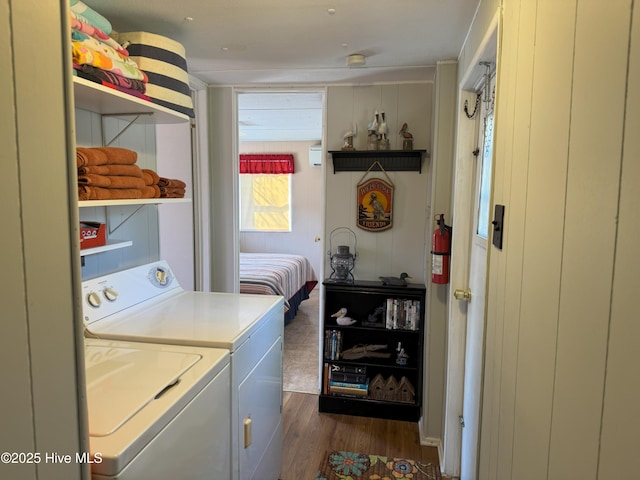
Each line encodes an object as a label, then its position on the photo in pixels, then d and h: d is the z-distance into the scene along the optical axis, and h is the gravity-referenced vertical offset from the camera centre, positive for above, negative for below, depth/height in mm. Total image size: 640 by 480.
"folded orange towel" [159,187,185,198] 1882 +2
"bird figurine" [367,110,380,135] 2814 +449
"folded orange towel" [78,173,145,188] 1422 +38
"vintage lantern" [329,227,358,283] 2943 -458
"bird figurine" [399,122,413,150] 2783 +371
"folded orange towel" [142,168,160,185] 1757 +62
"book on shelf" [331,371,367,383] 2939 -1242
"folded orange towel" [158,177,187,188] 1874 +41
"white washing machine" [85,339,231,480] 975 -552
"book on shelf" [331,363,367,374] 2943 -1184
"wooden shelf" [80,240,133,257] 1682 -230
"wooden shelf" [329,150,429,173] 2827 +236
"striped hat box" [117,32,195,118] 1738 +531
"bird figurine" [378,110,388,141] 2811 +436
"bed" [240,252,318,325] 4363 -910
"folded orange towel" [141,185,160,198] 1723 +4
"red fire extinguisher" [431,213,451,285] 2328 -306
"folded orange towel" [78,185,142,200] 1417 -5
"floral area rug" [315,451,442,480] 2311 -1500
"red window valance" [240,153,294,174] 6500 +464
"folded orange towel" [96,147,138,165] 1545 +133
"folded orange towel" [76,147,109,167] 1419 +116
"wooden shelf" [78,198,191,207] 1365 -34
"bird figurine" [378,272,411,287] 2812 -562
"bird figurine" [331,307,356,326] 2947 -848
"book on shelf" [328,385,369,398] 2918 -1330
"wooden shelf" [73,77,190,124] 1376 +328
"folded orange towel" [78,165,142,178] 1426 +76
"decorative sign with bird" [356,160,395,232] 2916 -54
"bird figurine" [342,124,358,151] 2875 +360
